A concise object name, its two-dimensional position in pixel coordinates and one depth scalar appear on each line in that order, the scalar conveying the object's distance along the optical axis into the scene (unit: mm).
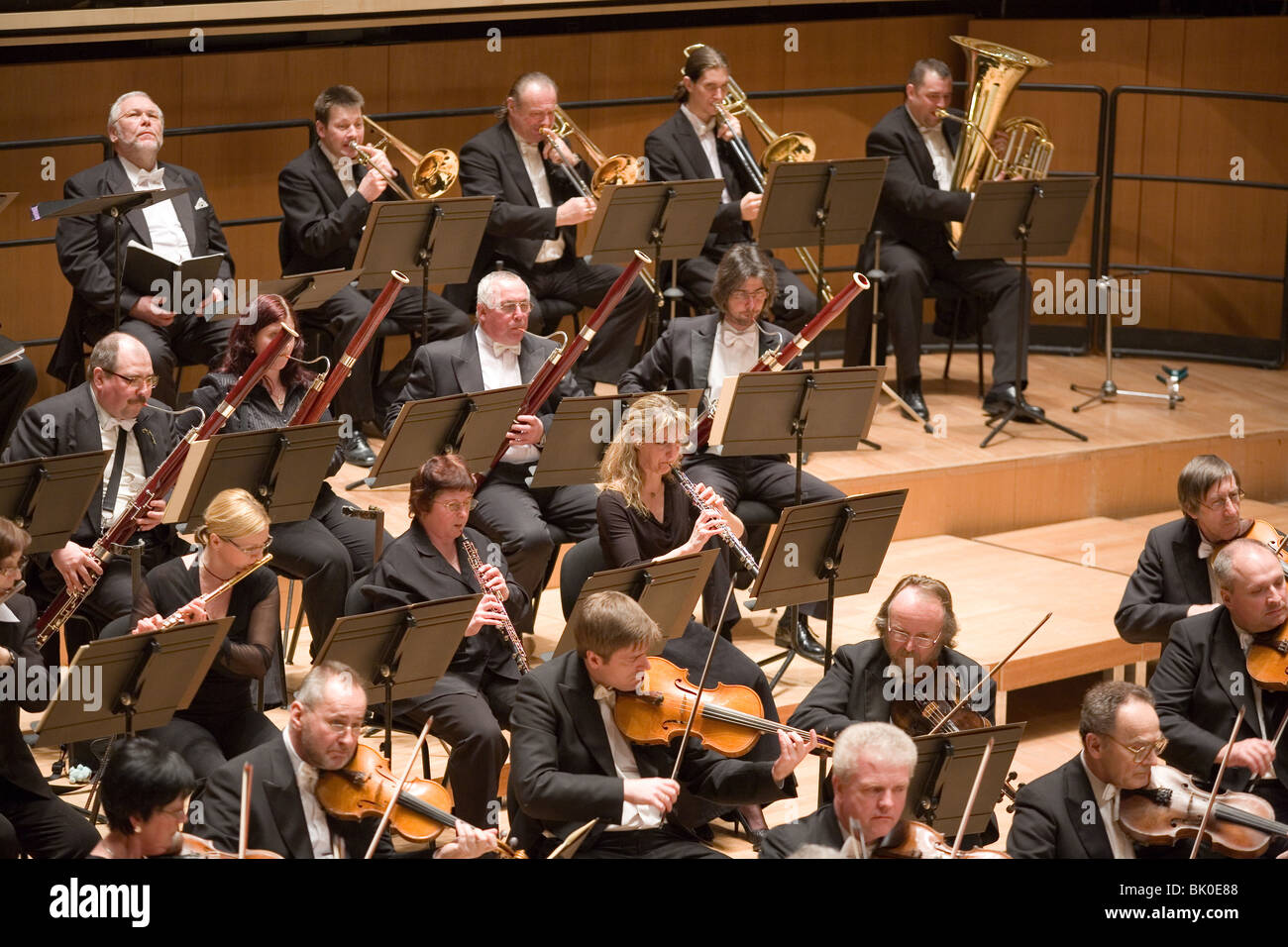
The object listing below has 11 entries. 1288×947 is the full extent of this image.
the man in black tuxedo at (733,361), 11406
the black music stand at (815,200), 12664
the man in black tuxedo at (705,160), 13852
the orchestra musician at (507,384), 10758
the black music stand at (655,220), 12102
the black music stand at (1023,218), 13391
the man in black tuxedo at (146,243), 11773
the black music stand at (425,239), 11641
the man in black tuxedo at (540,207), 13406
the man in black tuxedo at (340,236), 12734
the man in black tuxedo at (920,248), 14359
